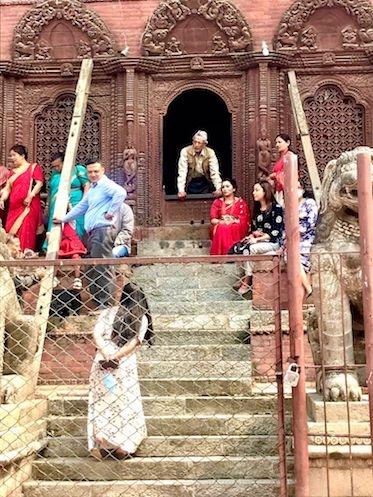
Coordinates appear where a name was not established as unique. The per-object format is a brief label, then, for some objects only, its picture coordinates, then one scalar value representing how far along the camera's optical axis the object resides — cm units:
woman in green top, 1056
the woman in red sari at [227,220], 1063
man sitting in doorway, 1188
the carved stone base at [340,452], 491
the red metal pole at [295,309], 414
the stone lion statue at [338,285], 524
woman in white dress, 563
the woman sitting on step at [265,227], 934
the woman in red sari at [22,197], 1069
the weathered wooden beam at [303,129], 1006
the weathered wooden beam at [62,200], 711
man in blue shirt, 865
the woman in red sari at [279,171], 1017
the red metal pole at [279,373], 438
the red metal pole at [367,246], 390
